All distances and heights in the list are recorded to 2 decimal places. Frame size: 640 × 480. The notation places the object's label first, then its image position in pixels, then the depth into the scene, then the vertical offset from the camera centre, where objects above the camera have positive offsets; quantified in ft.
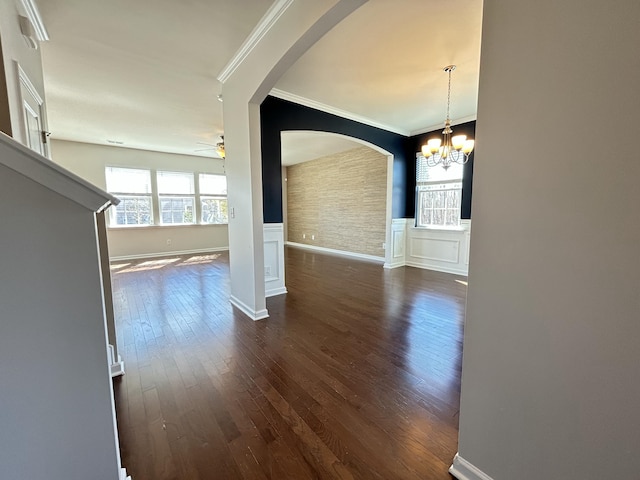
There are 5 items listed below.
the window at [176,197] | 22.38 +1.40
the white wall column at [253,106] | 6.07 +3.74
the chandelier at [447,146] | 11.07 +2.89
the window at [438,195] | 15.87 +1.08
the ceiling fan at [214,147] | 15.12 +5.20
